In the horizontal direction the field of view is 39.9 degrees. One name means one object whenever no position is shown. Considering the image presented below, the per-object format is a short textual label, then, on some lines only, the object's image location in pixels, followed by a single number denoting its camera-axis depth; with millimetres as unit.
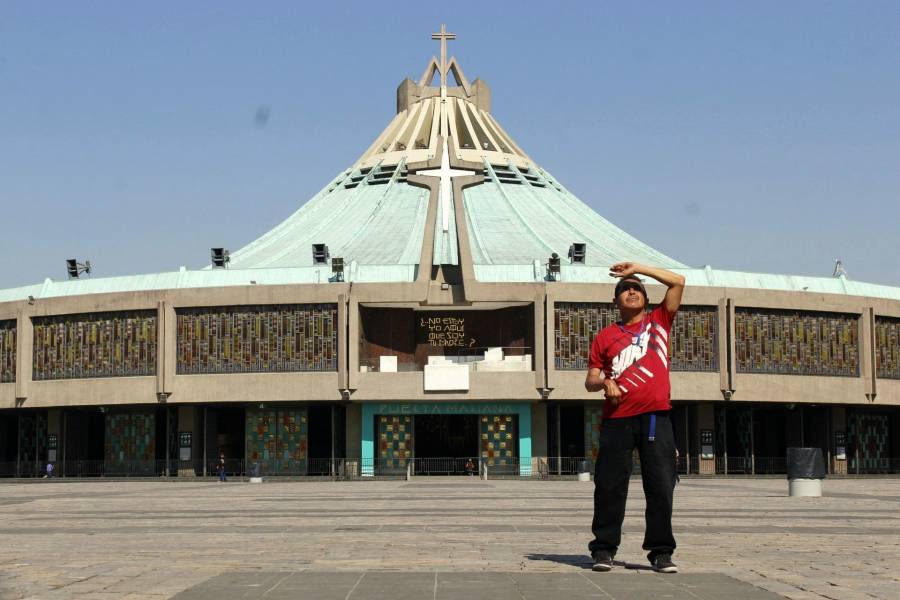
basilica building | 59625
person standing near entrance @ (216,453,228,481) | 55819
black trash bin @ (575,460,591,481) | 52000
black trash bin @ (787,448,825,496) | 31766
